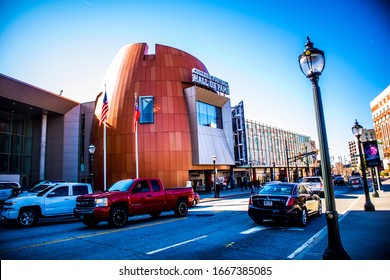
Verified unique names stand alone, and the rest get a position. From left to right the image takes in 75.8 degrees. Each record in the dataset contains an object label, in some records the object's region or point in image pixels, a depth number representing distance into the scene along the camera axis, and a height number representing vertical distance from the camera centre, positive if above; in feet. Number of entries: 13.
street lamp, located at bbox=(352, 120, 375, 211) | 39.65 +1.42
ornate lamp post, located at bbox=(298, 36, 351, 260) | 14.79 +1.74
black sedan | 30.37 -3.88
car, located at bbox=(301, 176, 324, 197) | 70.49 -3.70
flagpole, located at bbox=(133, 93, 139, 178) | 86.74 +23.88
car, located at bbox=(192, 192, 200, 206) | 65.13 -5.80
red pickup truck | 33.19 -3.20
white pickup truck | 38.47 -3.10
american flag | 80.07 +23.42
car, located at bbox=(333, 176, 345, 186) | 137.28 -5.93
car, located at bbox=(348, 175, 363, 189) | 108.88 -5.69
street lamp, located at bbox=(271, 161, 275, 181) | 218.59 -1.78
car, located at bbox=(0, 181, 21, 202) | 67.48 -1.11
